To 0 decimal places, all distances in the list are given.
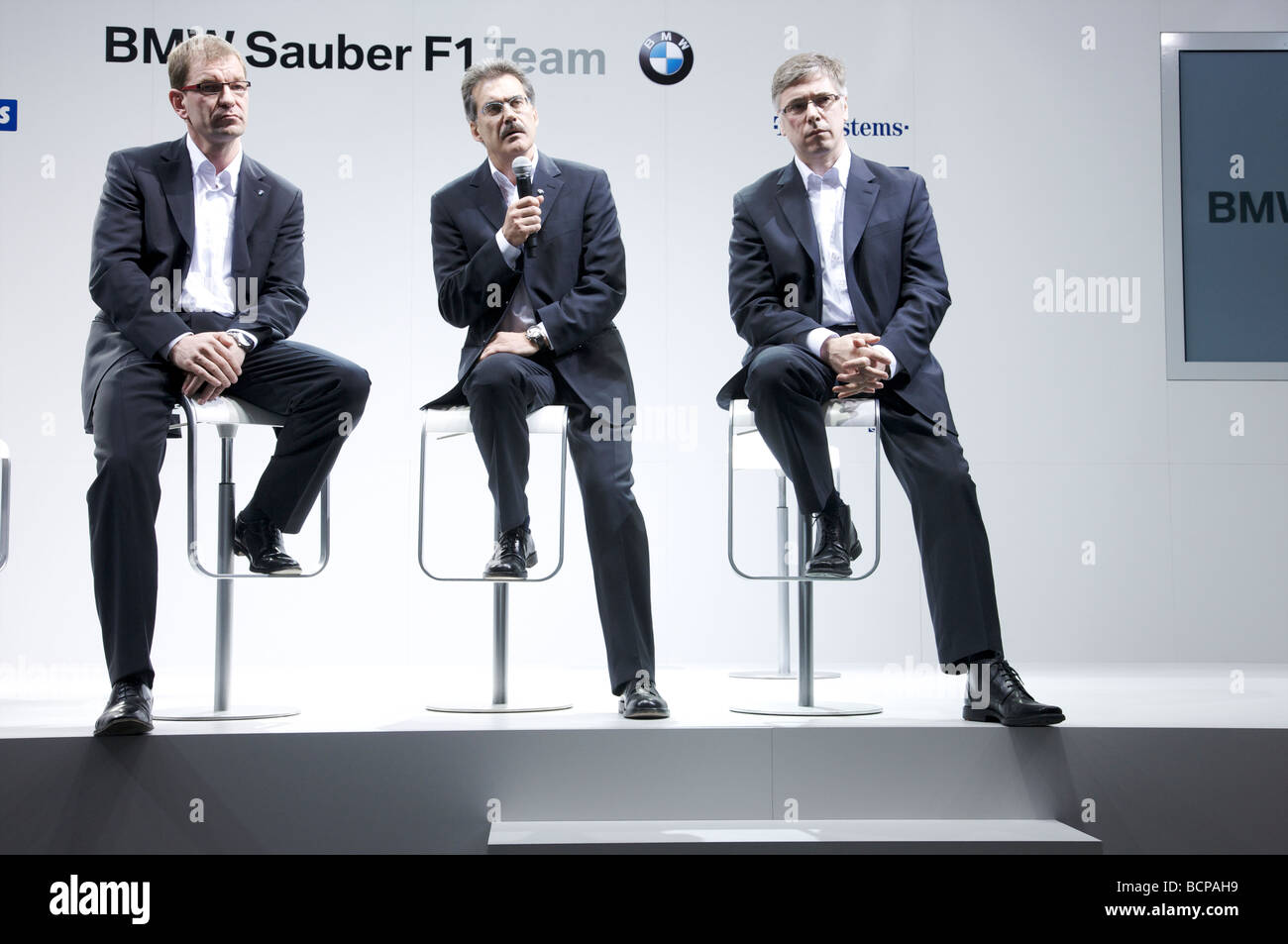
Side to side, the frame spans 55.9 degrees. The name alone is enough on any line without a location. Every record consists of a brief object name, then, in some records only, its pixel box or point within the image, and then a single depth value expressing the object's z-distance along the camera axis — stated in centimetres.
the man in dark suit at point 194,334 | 234
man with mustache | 257
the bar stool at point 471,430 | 266
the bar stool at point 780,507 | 303
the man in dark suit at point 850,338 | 250
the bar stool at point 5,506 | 258
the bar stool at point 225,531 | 249
